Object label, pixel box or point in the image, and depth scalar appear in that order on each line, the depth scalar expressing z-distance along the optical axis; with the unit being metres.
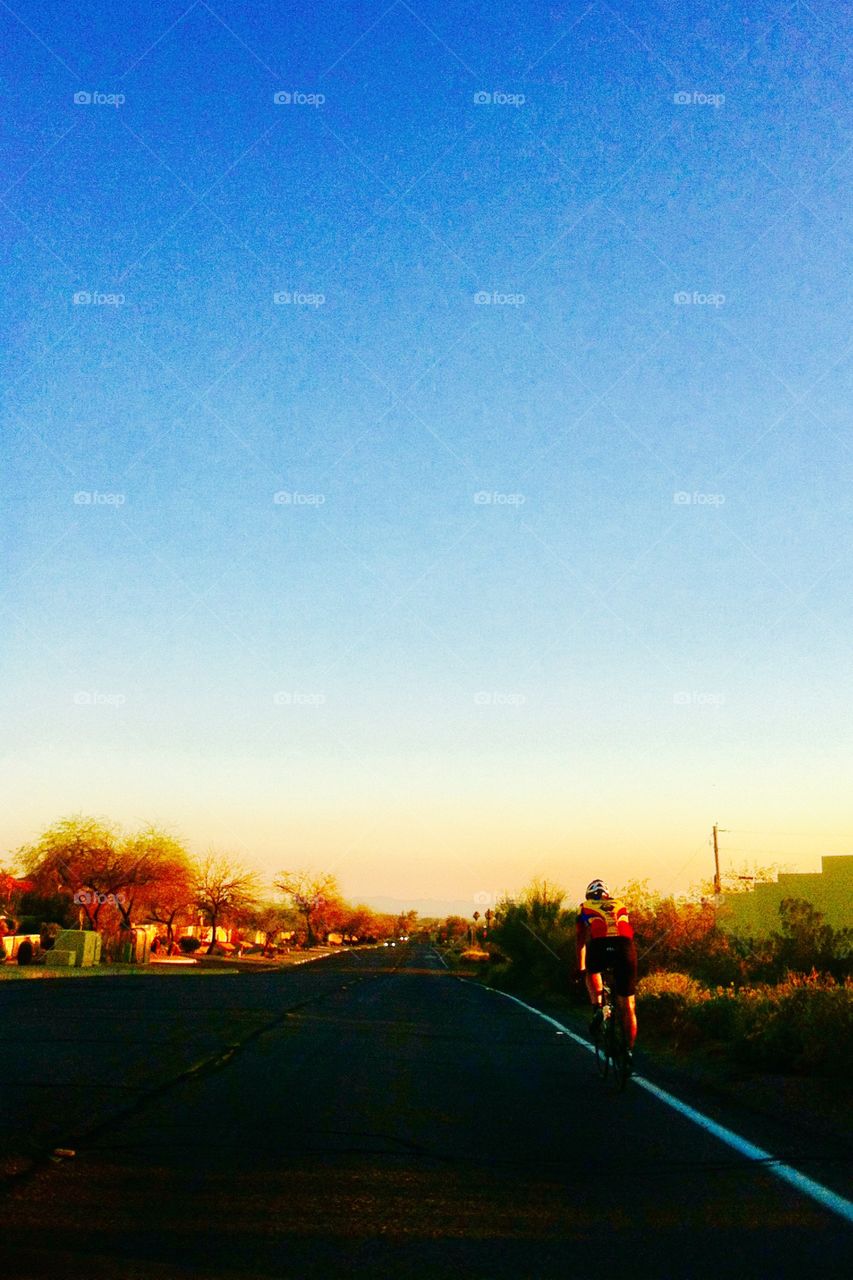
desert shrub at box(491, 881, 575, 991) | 45.75
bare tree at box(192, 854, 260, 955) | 93.81
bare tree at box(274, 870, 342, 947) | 162.62
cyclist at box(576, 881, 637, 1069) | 12.93
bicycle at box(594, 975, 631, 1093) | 12.50
